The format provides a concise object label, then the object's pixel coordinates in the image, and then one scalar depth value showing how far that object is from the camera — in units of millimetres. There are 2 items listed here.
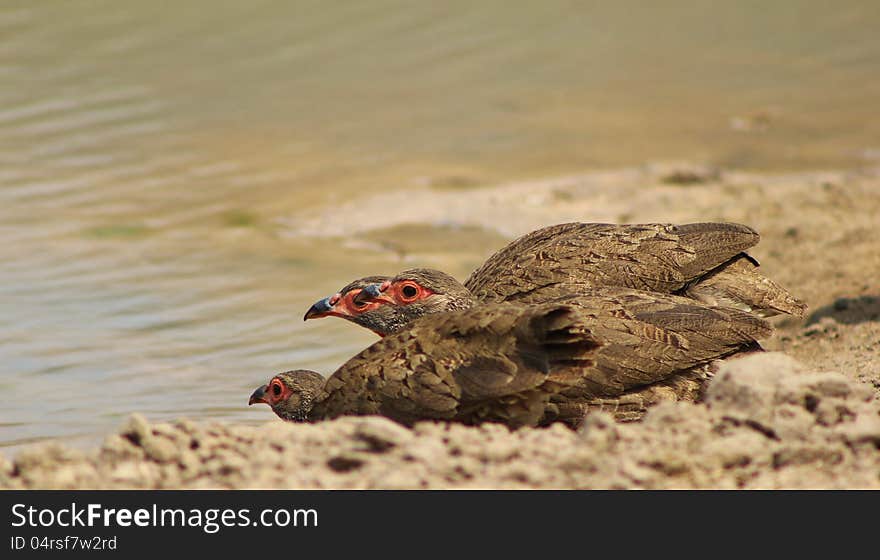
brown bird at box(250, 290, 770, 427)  10531
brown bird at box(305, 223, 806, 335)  13594
